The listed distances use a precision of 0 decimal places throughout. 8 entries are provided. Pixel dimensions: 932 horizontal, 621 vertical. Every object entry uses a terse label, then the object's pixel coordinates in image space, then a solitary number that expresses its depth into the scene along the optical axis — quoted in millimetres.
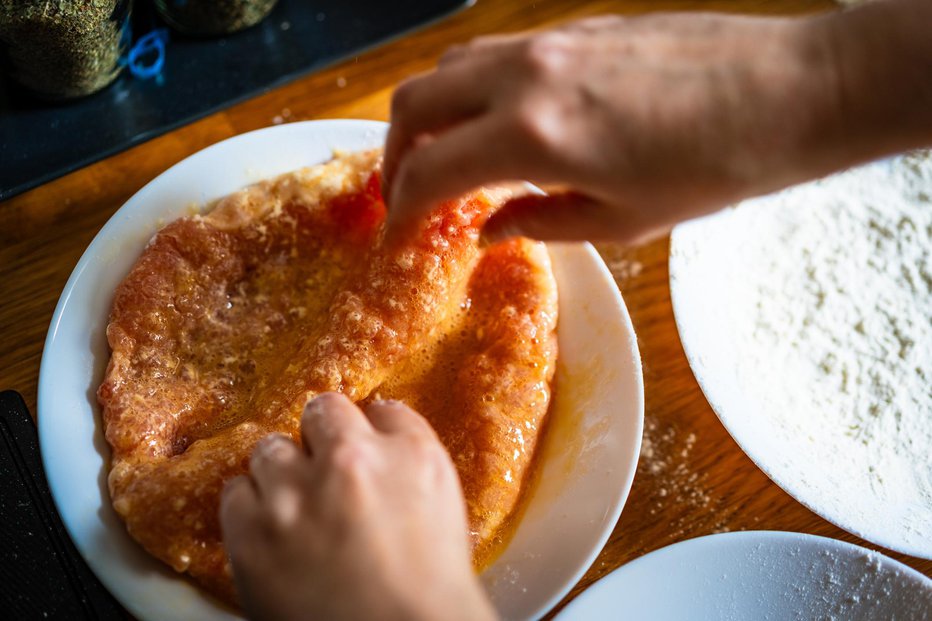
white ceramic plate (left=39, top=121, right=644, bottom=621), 738
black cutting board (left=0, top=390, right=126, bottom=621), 751
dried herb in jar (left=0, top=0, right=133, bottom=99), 908
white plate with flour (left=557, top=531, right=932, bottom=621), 807
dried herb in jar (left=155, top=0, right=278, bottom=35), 1106
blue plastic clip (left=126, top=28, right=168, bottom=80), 1115
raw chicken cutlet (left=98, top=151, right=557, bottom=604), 774
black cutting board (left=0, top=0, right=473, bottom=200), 1022
